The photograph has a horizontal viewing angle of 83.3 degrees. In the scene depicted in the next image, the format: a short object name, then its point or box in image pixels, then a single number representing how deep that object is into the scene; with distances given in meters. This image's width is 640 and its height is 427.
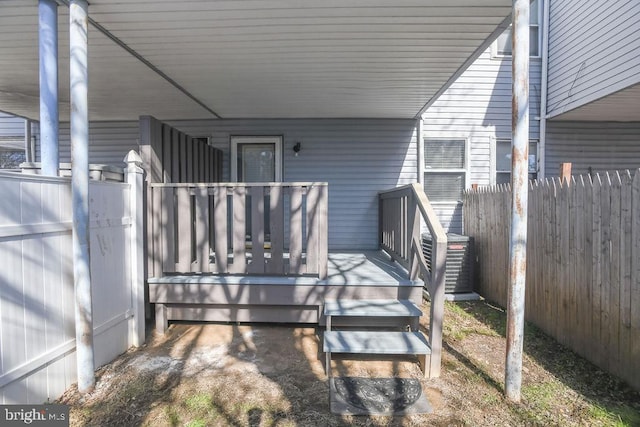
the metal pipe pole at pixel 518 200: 2.47
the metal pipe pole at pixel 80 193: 2.52
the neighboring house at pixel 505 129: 5.96
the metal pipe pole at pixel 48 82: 2.58
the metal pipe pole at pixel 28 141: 6.16
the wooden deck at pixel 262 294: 3.48
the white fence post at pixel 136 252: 3.34
